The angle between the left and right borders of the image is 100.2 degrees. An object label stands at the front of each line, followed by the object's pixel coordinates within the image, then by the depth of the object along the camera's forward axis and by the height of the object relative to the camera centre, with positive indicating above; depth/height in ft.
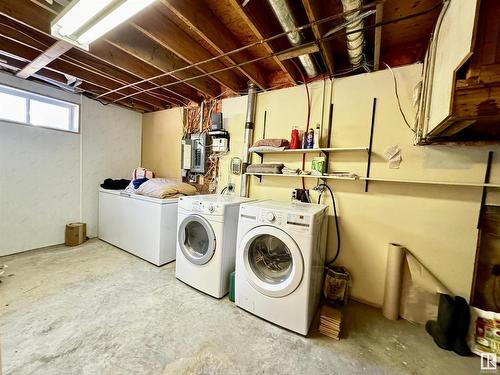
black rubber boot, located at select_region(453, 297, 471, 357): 4.91 -3.40
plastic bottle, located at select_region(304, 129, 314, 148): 7.20 +1.36
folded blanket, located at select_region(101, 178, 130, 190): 10.99 -0.91
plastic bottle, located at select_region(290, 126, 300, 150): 7.43 +1.34
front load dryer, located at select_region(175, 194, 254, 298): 6.46 -2.32
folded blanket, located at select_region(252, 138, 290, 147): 7.55 +1.25
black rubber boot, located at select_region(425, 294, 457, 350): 4.97 -3.31
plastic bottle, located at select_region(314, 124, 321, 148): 7.03 +1.44
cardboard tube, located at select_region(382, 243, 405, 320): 6.03 -2.81
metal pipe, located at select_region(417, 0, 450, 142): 4.52 +2.44
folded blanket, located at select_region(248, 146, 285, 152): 7.50 +1.02
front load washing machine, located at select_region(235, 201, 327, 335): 5.14 -2.38
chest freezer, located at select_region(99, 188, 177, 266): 8.45 -2.45
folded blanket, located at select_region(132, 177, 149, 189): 9.88 -0.64
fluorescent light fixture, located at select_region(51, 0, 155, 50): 4.19 +3.22
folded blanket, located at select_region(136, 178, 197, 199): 8.65 -0.80
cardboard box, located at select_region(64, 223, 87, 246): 10.12 -3.37
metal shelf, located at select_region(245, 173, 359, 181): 6.50 +0.08
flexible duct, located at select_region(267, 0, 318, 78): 4.46 +3.64
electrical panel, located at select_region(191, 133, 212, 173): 10.17 +1.03
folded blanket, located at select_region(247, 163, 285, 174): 7.68 +0.30
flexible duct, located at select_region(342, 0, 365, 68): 4.32 +3.61
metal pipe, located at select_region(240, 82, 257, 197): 8.55 +1.73
